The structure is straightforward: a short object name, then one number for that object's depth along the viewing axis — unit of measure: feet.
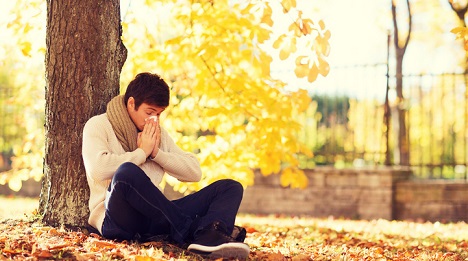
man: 22.35
